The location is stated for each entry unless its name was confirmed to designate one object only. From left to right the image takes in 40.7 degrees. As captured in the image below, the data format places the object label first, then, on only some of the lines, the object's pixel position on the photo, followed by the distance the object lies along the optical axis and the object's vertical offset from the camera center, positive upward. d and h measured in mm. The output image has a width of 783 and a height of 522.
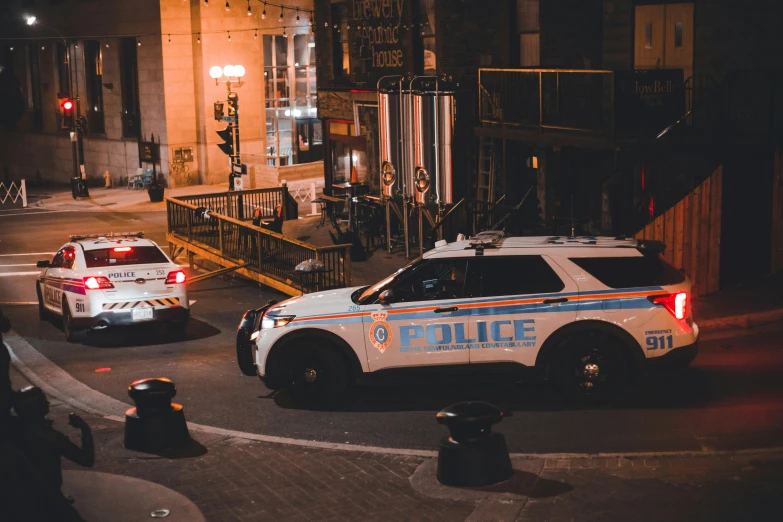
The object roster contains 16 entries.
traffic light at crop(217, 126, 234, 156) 29922 -692
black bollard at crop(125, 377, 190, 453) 10547 -3001
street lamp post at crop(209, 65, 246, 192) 29828 -781
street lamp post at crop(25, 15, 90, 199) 41875 -909
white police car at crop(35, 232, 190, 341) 15898 -2536
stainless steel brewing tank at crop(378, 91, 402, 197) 22531 -522
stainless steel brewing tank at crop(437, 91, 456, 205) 21750 -588
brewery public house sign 25891 +2070
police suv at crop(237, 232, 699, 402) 11367 -2246
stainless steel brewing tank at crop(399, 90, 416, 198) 22203 -669
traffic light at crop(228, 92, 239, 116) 31125 +394
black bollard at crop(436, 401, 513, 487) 9086 -2892
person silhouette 7551 -2269
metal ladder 22859 -1243
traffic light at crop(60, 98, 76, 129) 41812 +379
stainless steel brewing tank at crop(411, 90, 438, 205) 21906 -687
